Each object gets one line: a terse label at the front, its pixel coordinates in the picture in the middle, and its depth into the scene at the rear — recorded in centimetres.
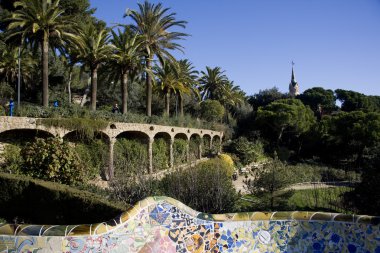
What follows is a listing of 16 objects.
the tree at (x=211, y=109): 3934
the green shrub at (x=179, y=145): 2443
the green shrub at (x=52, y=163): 1059
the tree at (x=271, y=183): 1321
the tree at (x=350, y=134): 3328
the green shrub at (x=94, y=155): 1589
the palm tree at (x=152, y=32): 2383
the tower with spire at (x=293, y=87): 8961
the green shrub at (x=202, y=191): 985
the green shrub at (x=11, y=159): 1220
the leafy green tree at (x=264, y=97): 5612
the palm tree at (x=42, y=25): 1719
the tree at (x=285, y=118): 4050
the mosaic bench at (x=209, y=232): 346
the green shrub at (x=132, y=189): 966
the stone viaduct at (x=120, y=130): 1311
